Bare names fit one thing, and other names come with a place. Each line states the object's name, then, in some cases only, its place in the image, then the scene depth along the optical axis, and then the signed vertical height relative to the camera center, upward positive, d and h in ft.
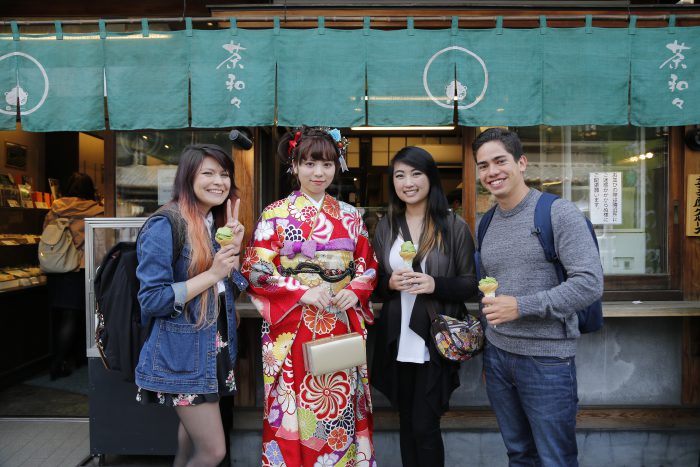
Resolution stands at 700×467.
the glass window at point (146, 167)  16.15 +2.19
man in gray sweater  8.25 -1.29
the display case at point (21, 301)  20.03 -3.08
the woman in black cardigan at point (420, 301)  10.25 -1.55
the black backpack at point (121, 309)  9.43 -1.55
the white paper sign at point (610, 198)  15.03 +1.00
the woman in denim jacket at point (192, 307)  8.73 -1.42
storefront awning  12.82 +4.14
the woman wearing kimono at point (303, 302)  10.44 -1.54
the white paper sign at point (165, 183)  16.33 +1.65
